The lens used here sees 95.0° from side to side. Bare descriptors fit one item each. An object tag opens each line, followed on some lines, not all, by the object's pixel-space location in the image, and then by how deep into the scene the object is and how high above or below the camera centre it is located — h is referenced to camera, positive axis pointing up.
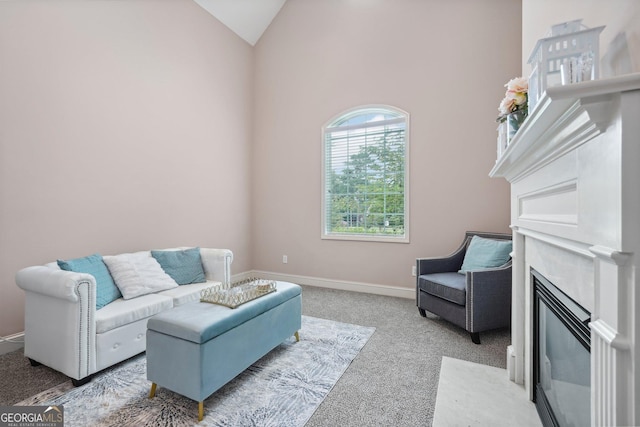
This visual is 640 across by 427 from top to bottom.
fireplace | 0.63 -0.07
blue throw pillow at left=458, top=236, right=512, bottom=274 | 2.73 -0.38
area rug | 1.58 -1.12
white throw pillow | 2.43 -0.55
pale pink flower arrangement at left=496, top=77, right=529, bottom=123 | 1.53 +0.62
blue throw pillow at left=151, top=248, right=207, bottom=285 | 2.89 -0.54
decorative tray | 1.98 -0.59
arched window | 3.88 +0.53
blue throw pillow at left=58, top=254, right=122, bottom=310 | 2.23 -0.50
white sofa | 1.88 -0.78
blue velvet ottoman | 1.60 -0.79
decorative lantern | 0.91 +0.54
